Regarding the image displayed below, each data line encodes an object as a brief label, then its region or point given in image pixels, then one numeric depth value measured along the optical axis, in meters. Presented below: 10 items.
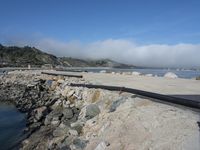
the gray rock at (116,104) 6.18
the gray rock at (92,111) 6.68
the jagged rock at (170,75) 14.77
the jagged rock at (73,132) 5.85
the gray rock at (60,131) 6.18
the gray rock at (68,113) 7.70
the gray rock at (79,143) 4.96
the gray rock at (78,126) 6.01
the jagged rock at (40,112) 8.24
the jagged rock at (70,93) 10.45
